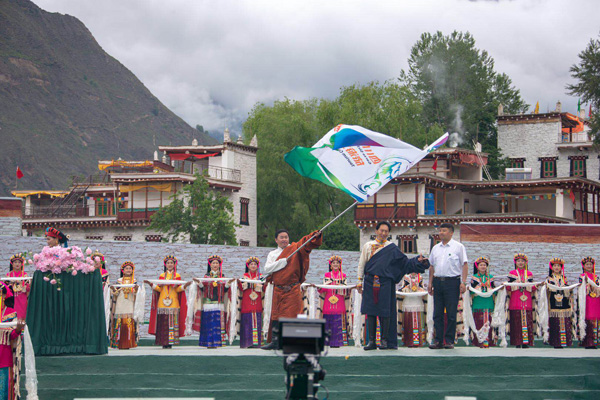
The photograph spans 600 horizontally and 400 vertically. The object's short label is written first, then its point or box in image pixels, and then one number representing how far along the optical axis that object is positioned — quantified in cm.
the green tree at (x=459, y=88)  6600
